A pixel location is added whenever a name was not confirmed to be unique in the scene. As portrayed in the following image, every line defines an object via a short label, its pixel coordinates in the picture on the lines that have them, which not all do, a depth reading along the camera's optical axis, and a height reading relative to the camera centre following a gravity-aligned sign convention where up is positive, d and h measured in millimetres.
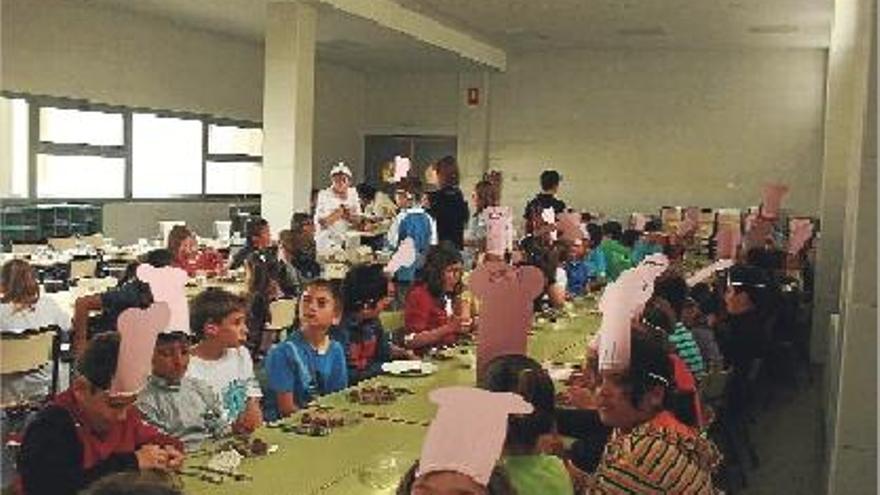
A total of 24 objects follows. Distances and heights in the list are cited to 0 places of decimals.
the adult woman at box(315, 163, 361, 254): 8828 -179
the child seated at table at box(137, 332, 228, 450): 2973 -658
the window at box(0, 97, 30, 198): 8969 +358
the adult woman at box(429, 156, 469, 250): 7195 -39
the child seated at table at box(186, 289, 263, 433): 3257 -556
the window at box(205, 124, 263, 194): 12000 +349
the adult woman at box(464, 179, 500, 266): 7078 -106
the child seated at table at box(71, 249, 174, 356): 4726 -583
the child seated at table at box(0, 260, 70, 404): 4645 -571
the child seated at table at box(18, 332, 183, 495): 2387 -620
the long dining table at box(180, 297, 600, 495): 2498 -717
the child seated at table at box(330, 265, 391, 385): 4242 -574
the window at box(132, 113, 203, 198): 10766 +331
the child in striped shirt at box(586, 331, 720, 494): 2408 -579
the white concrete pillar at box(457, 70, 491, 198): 14062 +954
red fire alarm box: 14118 +1416
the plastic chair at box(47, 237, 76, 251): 8477 -511
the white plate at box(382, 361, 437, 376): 3979 -686
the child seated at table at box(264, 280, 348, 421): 3590 -611
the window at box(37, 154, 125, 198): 9547 +62
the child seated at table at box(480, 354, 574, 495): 2332 -580
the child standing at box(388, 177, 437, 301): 6613 -243
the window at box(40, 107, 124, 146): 9594 +553
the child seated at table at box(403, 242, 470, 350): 5074 -509
